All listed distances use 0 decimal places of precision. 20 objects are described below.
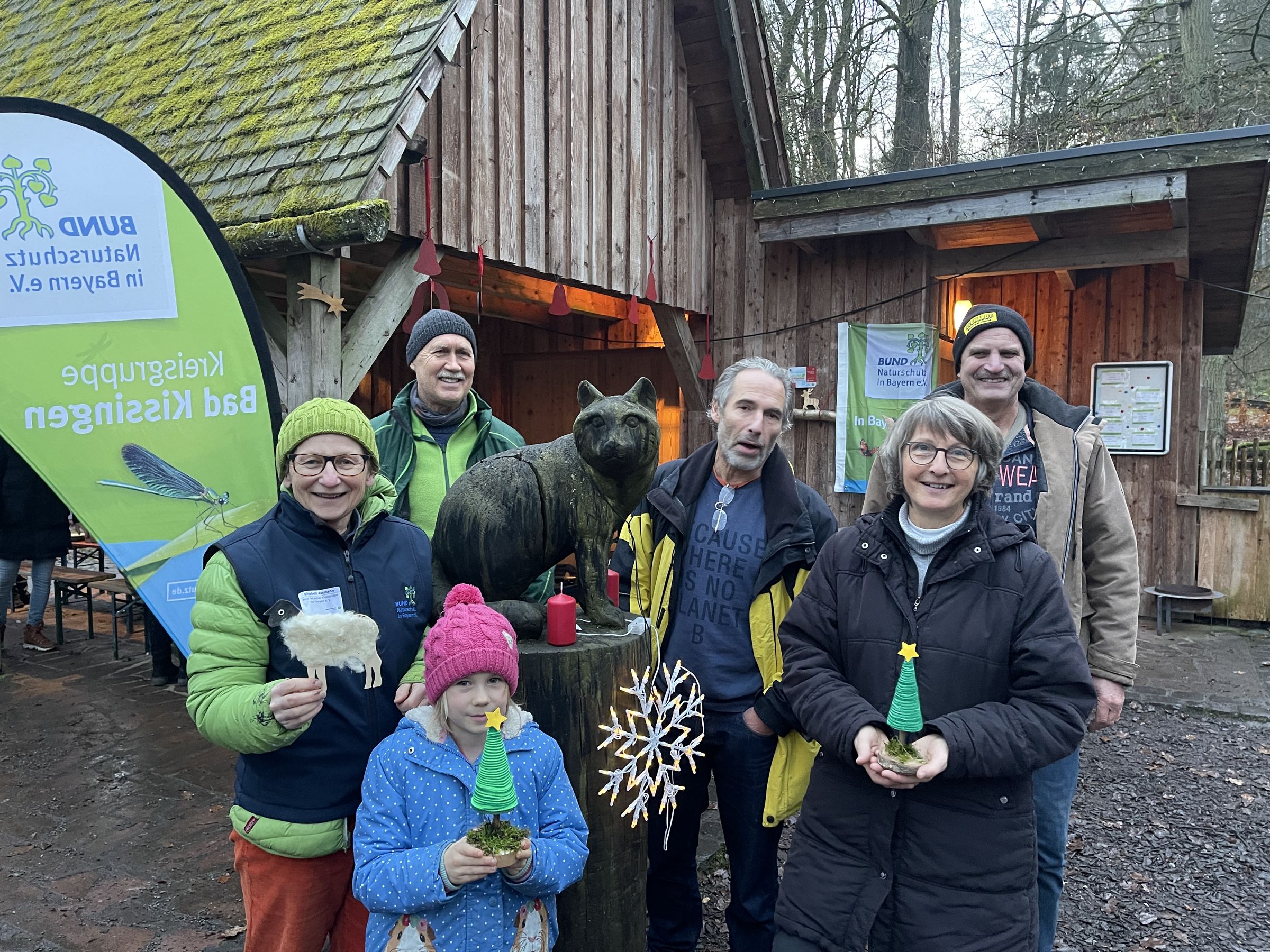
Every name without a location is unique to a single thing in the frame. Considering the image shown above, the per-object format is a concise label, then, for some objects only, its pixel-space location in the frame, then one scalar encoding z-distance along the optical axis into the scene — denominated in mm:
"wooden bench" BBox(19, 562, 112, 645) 6543
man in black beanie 2422
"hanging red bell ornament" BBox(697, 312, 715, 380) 7898
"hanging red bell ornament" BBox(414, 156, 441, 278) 4750
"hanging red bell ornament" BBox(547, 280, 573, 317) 5875
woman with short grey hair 1773
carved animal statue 2096
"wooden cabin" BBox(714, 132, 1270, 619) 6230
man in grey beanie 2734
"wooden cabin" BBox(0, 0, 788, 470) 4270
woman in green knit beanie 1800
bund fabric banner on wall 7328
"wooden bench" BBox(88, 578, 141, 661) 6305
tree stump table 2172
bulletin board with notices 7566
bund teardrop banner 3477
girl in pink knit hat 1681
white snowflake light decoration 2164
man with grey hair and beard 2434
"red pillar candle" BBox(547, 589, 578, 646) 2182
